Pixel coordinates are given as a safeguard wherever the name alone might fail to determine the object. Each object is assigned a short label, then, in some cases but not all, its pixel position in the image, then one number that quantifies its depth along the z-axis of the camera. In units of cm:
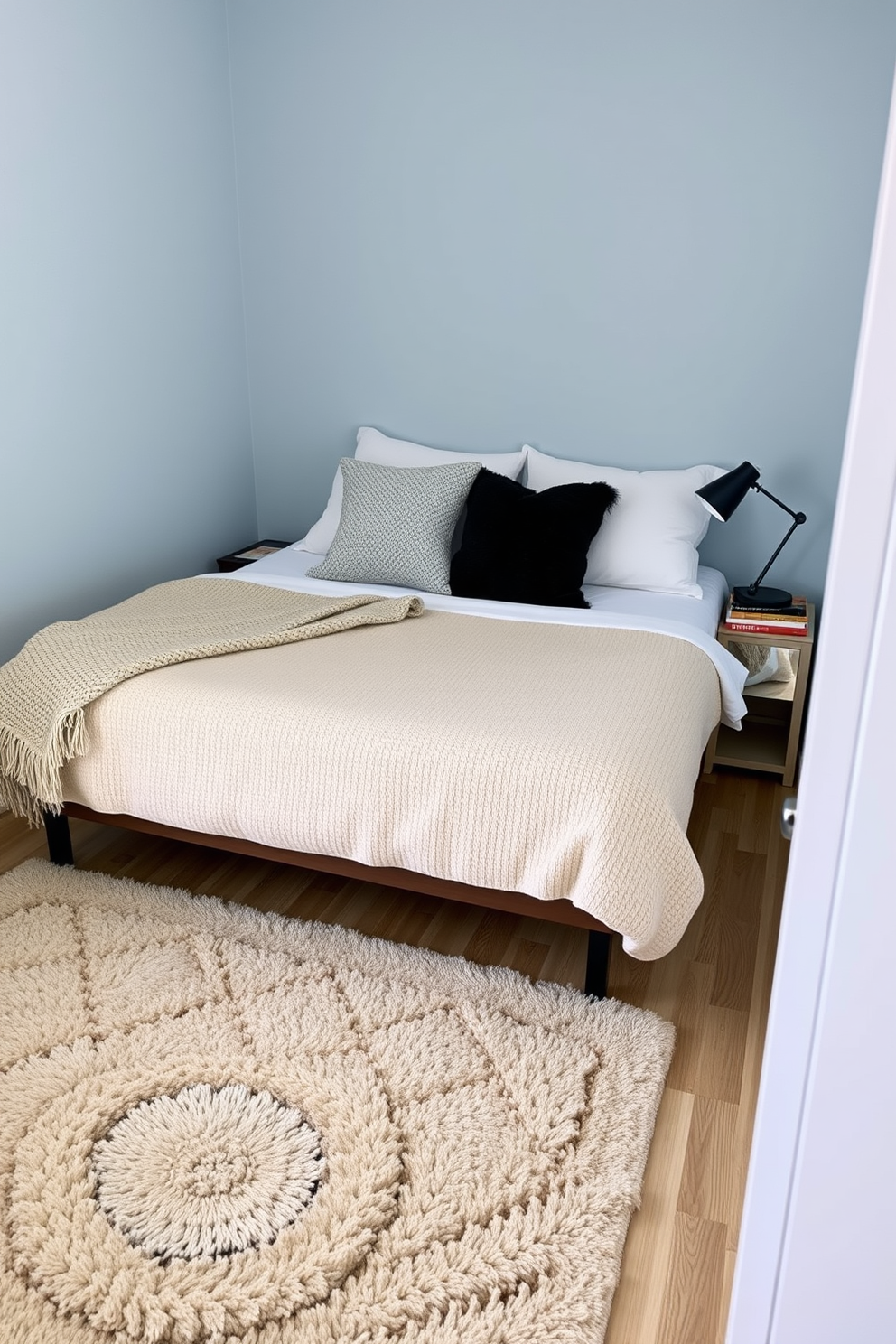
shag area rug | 141
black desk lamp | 300
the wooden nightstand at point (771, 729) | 296
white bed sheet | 267
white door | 72
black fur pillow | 296
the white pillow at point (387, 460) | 338
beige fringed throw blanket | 220
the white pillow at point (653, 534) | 309
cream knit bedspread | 186
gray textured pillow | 305
